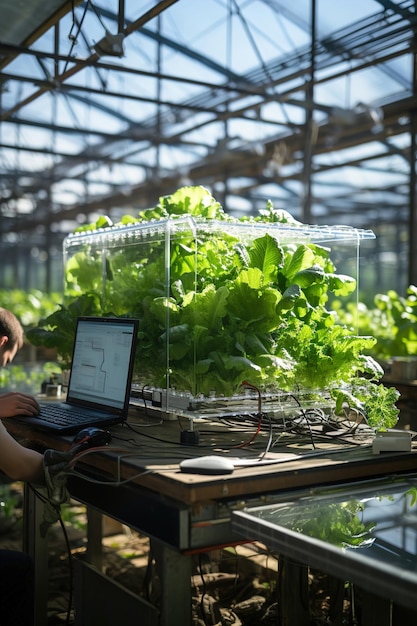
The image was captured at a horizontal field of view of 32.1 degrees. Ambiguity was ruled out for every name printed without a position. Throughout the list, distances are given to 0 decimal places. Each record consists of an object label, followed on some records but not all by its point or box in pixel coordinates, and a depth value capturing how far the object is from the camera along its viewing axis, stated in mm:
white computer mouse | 1424
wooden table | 1385
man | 1634
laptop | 1898
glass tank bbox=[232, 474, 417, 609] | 1102
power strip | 1688
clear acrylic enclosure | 1875
